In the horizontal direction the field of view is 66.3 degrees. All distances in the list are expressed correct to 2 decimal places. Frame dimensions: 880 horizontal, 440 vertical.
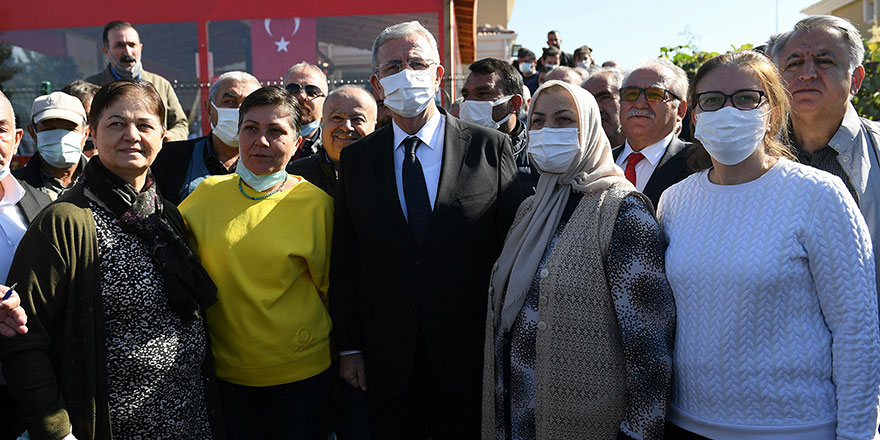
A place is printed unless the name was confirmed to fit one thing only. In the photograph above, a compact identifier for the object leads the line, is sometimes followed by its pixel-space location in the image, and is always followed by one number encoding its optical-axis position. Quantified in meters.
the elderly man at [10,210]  2.96
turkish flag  9.91
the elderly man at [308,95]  5.28
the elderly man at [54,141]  3.86
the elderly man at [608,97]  4.89
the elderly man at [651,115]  3.81
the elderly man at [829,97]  3.19
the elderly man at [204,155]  4.35
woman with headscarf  2.57
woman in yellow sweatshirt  3.21
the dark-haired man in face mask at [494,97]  4.88
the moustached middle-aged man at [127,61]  6.25
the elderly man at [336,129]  4.36
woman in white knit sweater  2.28
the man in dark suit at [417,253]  3.19
